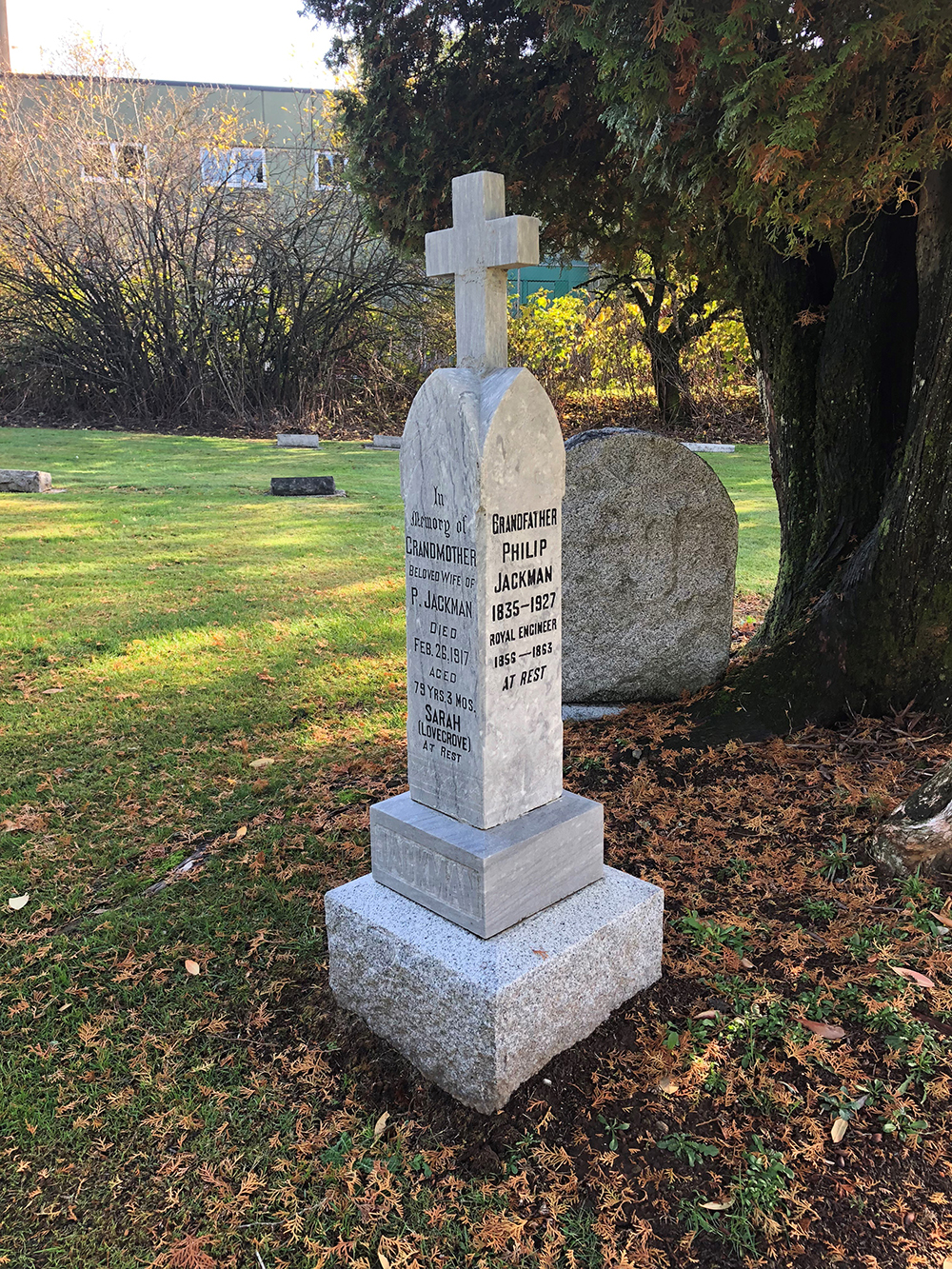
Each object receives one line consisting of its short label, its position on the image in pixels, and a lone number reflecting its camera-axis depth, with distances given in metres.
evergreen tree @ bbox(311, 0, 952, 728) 3.14
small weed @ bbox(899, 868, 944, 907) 3.16
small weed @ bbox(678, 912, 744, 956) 3.13
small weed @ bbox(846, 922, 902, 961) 2.98
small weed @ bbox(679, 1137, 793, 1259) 2.14
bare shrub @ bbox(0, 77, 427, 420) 17.62
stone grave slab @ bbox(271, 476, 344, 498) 11.87
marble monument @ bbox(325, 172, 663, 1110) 2.50
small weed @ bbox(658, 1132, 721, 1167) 2.34
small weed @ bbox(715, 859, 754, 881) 3.51
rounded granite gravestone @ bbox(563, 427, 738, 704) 4.77
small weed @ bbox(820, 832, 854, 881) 3.42
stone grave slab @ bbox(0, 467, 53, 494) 11.27
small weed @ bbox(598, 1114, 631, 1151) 2.40
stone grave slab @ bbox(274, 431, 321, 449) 16.44
